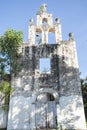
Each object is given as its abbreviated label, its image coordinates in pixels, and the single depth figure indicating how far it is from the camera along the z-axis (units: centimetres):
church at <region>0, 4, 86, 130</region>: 1505
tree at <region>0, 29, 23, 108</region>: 1641
